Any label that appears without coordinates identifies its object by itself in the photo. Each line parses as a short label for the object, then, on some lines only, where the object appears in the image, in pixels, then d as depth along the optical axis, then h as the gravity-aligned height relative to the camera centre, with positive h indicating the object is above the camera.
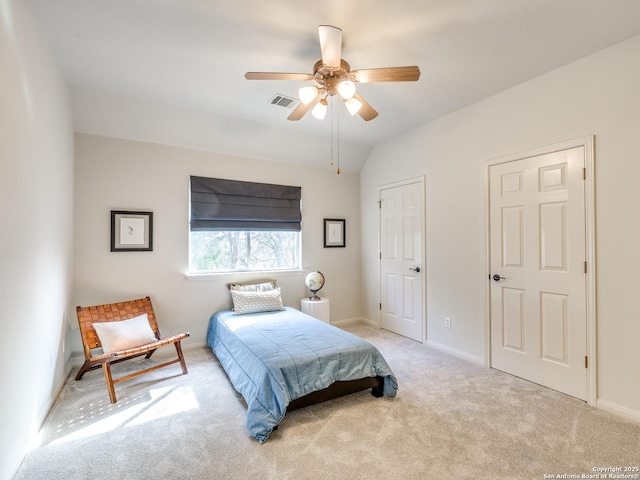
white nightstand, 4.05 -0.89
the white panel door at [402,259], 3.85 -0.25
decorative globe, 4.15 -0.54
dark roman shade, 3.70 +0.46
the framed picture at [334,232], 4.58 +0.13
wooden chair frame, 2.49 -0.86
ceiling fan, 1.83 +1.07
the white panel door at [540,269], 2.47 -0.26
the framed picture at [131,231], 3.27 +0.11
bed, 2.07 -0.93
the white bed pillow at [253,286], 3.78 -0.56
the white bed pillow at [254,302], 3.57 -0.71
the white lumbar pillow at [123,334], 2.71 -0.84
